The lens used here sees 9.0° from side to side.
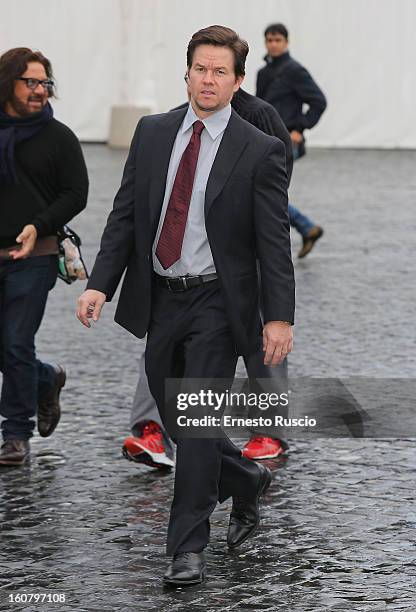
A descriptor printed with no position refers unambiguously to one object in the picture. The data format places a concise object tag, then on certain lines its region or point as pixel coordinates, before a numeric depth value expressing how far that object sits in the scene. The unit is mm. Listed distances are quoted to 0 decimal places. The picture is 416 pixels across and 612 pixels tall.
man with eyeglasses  10467
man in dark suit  8190
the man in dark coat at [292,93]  19996
